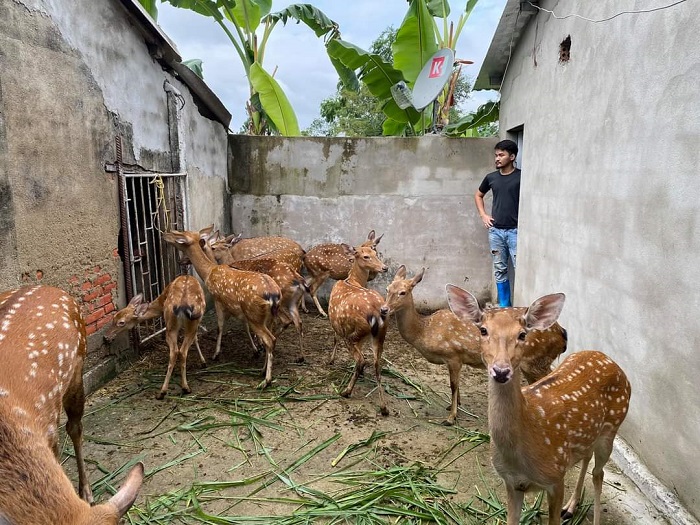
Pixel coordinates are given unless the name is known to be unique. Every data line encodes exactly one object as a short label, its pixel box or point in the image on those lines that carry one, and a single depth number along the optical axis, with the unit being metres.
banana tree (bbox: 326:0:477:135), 7.80
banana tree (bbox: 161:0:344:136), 7.95
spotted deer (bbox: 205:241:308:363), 5.54
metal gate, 5.24
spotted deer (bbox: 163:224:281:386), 4.90
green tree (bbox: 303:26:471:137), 20.87
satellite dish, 6.96
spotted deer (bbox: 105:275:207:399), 4.60
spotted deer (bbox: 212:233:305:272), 6.96
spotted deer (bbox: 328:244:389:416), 4.38
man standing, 6.18
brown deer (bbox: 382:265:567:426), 3.84
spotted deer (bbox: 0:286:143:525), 1.54
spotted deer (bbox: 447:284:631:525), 2.42
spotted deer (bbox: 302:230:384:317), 7.09
